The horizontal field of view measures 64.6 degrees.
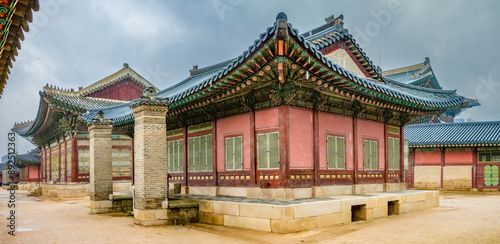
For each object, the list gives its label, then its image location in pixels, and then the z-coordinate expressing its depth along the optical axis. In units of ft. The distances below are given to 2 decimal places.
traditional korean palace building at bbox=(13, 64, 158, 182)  87.56
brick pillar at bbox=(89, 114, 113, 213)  52.90
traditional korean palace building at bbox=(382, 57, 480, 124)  115.75
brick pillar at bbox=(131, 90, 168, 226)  39.75
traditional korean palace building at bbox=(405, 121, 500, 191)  87.71
